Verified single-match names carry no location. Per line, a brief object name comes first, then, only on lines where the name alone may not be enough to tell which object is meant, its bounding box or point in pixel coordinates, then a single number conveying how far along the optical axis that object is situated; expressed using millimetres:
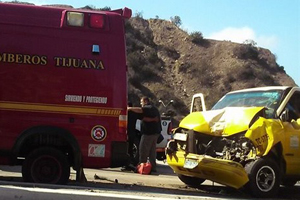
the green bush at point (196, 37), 58812
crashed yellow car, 8180
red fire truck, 7562
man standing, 11383
